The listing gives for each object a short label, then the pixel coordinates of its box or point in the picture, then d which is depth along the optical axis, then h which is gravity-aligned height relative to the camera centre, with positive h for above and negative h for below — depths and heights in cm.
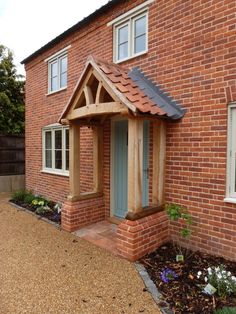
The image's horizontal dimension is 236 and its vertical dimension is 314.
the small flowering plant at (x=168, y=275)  398 -196
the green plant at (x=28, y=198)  924 -183
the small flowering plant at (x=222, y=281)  359 -185
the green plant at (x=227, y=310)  298 -185
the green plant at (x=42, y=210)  788 -192
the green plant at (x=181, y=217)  477 -131
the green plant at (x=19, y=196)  973 -184
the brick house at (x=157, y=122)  455 +48
